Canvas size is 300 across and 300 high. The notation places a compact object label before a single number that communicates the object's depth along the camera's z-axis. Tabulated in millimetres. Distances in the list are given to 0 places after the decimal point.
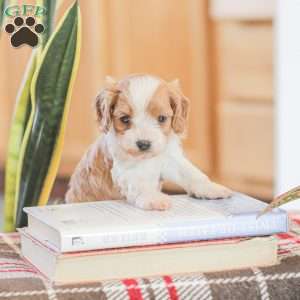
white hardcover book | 1328
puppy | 1434
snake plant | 1522
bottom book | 1328
